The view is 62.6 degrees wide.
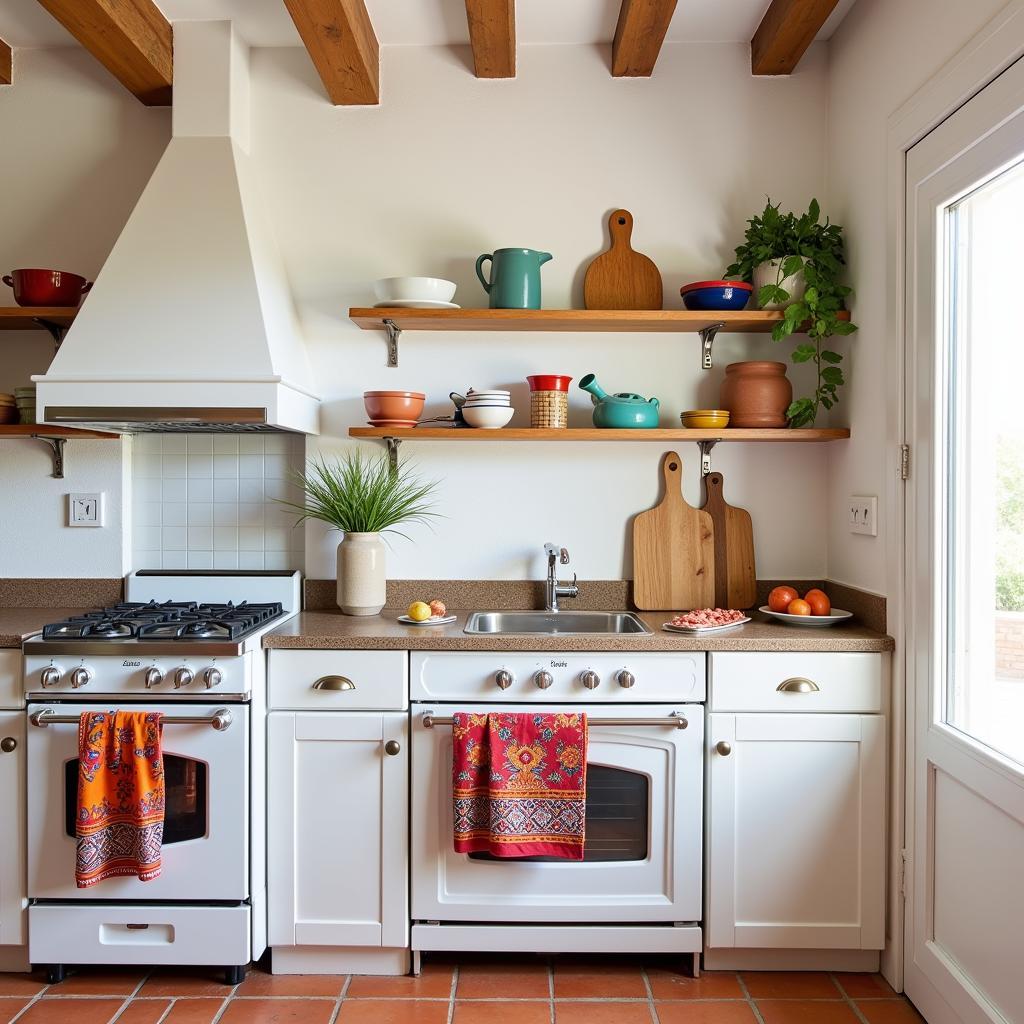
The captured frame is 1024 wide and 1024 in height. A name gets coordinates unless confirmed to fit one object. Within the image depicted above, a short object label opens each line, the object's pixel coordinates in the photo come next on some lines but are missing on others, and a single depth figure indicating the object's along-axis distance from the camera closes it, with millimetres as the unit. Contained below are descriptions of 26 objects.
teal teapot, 2518
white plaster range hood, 2281
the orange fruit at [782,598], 2408
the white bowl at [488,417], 2514
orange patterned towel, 2012
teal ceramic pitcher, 2531
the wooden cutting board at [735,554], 2688
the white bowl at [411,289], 2459
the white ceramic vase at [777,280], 2486
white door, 1724
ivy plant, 2420
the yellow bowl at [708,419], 2488
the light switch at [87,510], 2688
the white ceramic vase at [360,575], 2508
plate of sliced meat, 2271
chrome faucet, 2639
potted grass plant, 2516
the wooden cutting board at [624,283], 2674
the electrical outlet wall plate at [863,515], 2297
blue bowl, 2504
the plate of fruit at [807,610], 2320
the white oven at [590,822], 2180
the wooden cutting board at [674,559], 2684
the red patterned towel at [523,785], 2082
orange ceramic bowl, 2488
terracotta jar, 2527
